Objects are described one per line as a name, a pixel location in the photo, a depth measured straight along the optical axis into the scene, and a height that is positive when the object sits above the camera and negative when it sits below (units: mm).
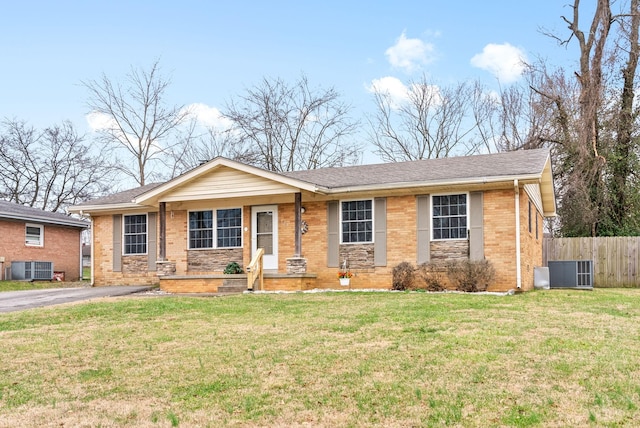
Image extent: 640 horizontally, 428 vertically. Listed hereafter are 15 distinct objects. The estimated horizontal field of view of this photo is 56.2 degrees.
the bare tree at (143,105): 33562 +8026
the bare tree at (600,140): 23234 +4055
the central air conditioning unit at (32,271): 23984 -870
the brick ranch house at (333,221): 14805 +673
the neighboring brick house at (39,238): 24078 +492
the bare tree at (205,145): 35031 +6141
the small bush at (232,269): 16797 -621
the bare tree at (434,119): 32250 +6827
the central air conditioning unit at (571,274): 18047 -963
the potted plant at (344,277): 15694 -837
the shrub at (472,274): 14117 -723
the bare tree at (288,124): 33906 +6944
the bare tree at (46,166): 37312 +5335
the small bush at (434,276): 14883 -798
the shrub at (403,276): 15000 -793
